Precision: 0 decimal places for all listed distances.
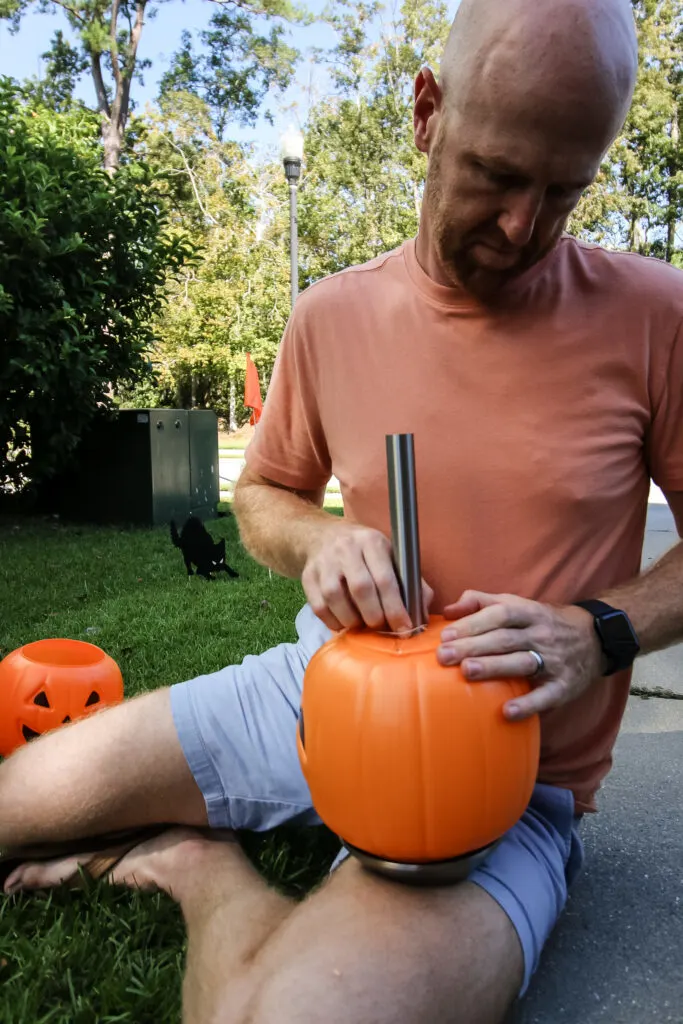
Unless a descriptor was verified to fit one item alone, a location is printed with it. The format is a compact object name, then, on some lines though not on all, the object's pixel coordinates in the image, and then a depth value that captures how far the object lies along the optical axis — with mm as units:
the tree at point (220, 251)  25344
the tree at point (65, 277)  6809
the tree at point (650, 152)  24328
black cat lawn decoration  5480
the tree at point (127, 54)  16688
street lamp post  12203
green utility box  8055
